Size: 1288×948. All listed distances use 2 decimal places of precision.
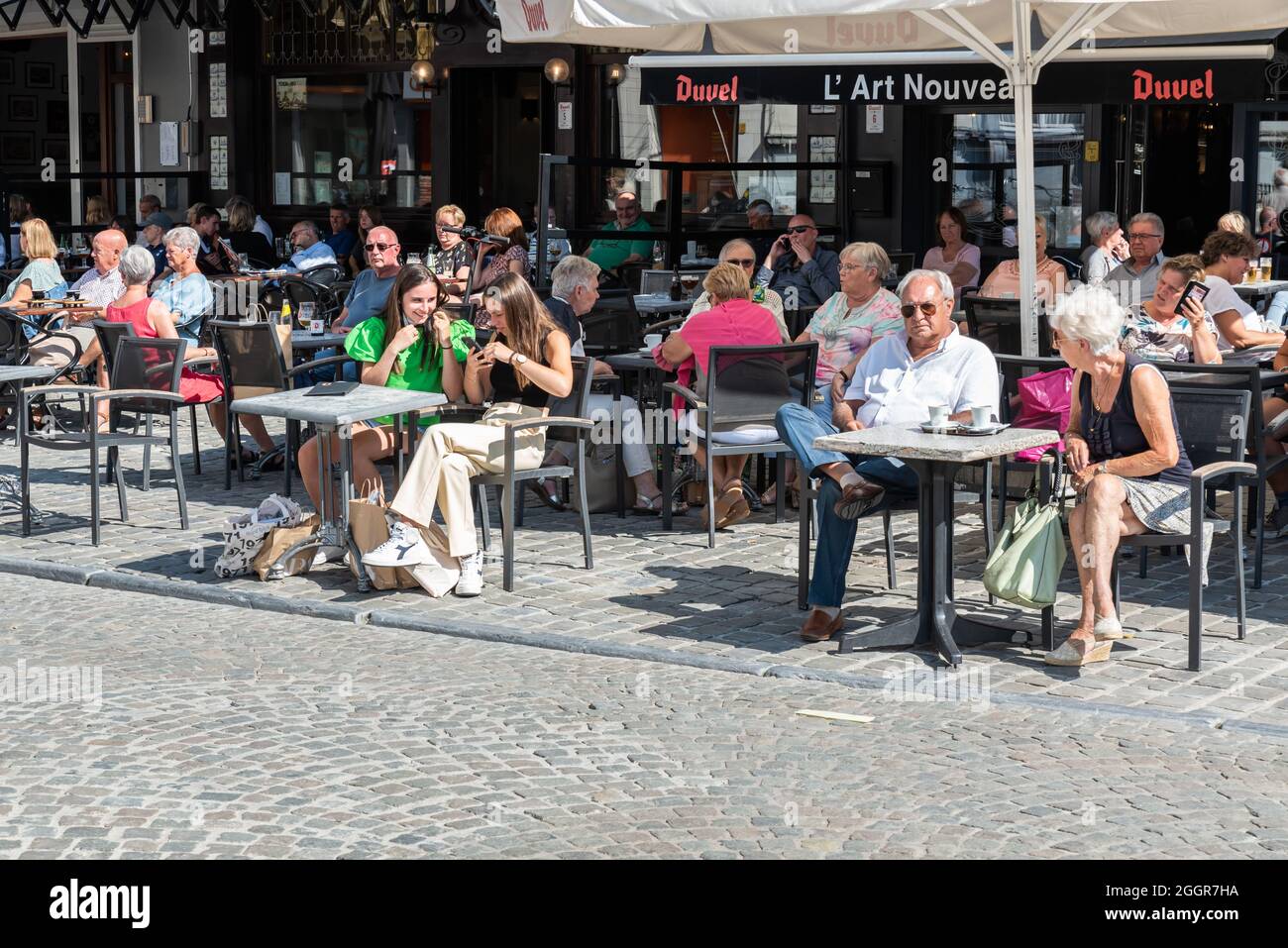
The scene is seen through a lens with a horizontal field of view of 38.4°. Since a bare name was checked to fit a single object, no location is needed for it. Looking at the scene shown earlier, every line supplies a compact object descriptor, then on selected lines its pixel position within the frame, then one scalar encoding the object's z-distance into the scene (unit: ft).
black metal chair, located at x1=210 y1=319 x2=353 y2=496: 32.83
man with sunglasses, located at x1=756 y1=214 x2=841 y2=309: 43.09
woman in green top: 28.14
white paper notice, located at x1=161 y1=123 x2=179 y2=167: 67.51
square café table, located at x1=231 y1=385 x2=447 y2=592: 25.35
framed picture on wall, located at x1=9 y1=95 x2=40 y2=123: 76.64
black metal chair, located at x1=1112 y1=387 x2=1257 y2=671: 21.49
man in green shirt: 49.21
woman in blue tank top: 21.68
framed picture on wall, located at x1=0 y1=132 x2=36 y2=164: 76.84
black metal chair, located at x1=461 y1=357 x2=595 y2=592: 25.96
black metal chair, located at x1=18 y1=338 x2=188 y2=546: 30.30
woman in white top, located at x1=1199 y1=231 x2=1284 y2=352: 30.66
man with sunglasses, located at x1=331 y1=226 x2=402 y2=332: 37.09
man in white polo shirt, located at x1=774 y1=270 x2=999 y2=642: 23.15
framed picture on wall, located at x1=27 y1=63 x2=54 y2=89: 75.92
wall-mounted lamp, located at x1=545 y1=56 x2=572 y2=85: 57.52
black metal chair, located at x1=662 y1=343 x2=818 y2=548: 28.50
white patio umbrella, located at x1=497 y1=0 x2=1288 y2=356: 27.04
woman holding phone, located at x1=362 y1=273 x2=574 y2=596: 25.57
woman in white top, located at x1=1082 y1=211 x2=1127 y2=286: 40.14
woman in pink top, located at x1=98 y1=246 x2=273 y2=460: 34.24
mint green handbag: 21.38
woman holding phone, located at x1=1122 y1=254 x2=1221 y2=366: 29.07
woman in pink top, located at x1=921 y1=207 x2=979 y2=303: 44.39
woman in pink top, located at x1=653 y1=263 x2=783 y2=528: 29.68
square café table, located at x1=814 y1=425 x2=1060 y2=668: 21.13
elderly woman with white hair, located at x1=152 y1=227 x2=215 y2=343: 37.73
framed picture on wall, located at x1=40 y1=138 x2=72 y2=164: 77.20
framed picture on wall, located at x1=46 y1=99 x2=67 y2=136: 76.28
